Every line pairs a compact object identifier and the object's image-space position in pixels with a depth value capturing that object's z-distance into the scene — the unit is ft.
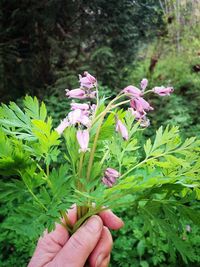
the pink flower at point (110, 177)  0.57
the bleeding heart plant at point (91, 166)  0.51
